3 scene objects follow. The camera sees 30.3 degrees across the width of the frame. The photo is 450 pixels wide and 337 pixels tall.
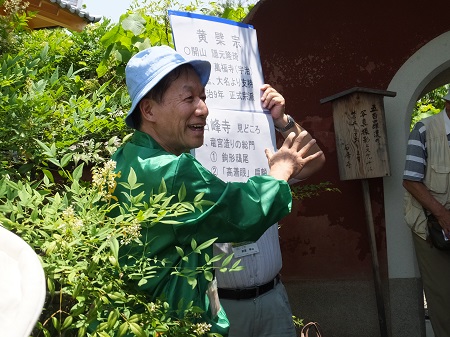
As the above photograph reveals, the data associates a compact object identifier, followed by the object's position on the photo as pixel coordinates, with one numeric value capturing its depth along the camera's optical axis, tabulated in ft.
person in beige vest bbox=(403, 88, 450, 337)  18.88
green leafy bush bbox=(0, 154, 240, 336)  7.25
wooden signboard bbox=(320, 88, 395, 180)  21.29
